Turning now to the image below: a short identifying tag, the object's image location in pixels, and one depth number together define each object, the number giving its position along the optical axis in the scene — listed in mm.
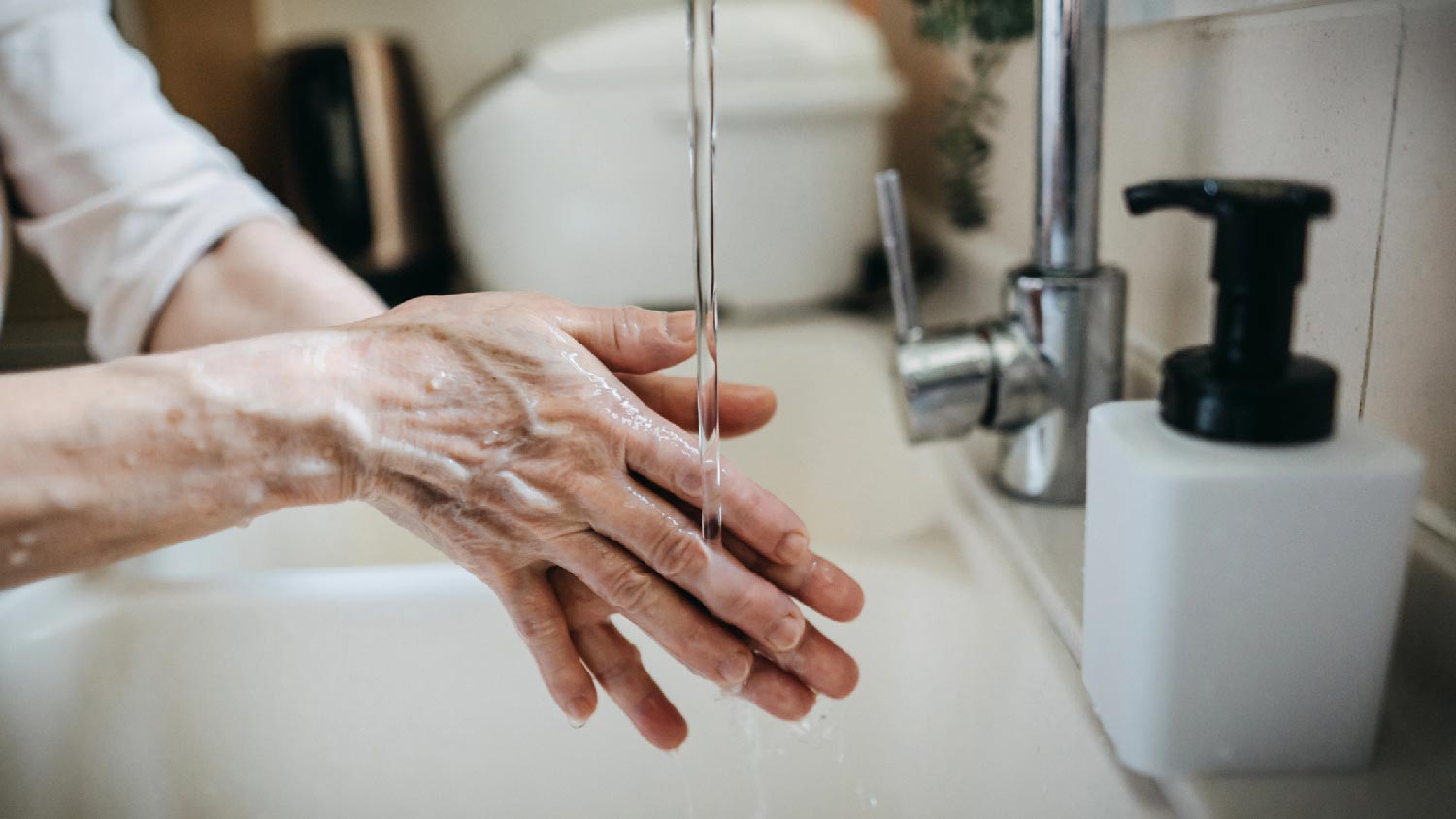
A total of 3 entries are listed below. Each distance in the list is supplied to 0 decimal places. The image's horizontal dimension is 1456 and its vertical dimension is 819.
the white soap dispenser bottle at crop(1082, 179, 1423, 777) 224
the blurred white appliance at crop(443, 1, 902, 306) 726
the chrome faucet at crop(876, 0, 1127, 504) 374
